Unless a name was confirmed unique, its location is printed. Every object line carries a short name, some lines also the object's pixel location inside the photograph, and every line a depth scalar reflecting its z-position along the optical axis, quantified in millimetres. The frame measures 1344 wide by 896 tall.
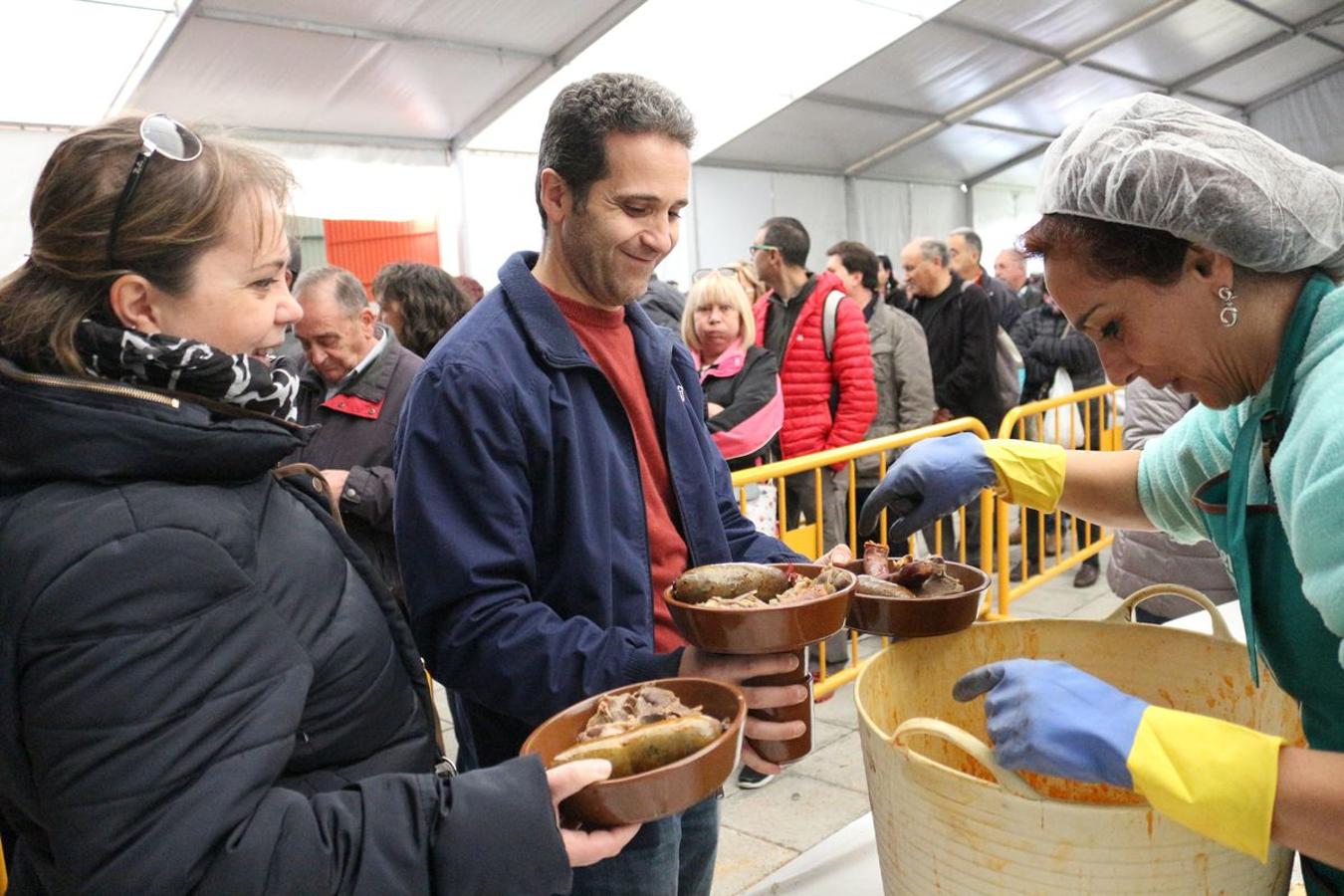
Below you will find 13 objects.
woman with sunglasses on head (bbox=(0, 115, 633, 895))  949
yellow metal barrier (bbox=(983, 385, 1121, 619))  4992
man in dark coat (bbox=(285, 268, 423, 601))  3293
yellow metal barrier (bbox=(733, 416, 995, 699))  3825
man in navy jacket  1479
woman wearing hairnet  1080
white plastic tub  1180
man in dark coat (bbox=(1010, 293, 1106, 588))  5936
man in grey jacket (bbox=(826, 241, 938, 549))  5270
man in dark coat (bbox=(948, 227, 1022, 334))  6730
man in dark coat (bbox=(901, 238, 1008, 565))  5758
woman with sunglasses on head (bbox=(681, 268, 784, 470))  4395
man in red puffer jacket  4688
